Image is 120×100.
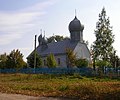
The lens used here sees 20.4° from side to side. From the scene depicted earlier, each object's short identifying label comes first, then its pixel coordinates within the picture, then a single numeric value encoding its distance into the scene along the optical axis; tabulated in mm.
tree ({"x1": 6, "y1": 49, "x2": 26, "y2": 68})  76062
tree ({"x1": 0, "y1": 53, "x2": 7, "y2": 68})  85219
